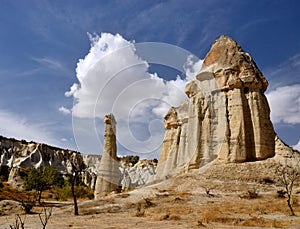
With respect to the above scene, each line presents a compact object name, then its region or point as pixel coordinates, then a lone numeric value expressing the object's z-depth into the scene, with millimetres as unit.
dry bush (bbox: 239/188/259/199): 23081
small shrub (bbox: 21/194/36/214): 22012
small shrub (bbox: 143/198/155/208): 21238
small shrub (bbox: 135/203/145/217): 17672
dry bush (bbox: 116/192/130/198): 25350
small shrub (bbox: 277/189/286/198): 22578
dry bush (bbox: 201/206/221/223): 14327
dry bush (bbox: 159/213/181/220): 15591
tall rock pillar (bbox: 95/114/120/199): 36438
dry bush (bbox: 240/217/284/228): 12773
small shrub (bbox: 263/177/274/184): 26469
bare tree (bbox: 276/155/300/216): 26031
